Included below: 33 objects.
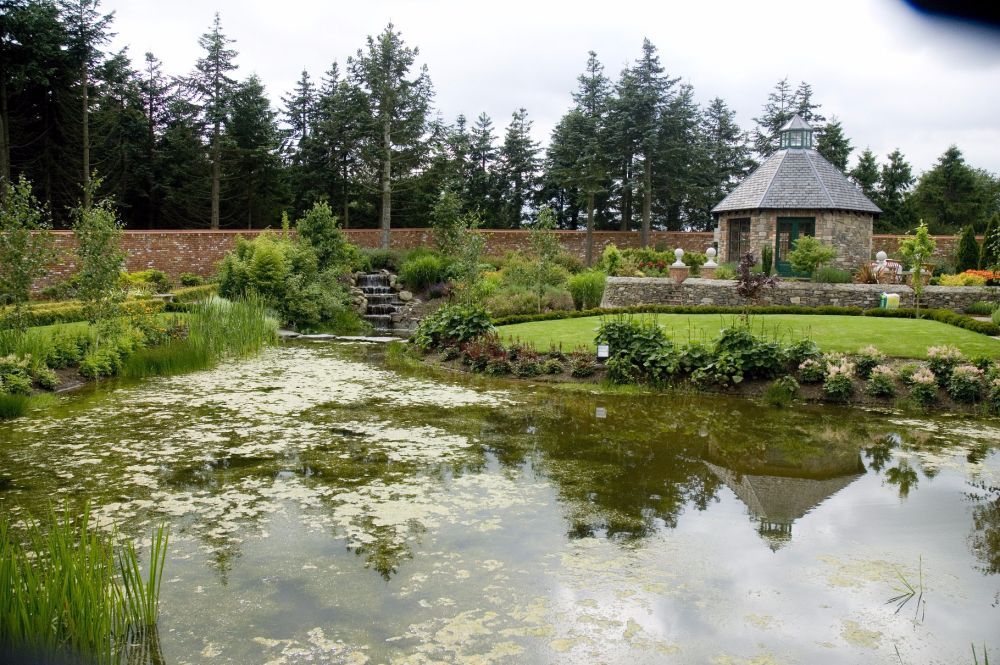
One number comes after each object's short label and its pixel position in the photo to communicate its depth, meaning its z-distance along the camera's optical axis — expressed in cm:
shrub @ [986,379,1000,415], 962
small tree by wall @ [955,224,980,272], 2341
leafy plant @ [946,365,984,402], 984
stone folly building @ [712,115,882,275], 2350
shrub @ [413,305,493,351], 1434
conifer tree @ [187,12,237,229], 3083
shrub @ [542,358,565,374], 1234
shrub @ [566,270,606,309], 1945
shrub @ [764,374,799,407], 1045
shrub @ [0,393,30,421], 870
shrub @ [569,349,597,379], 1203
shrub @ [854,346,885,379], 1069
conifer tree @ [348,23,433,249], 2997
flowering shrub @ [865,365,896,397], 1025
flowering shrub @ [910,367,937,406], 994
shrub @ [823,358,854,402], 1034
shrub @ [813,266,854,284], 1922
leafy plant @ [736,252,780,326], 1497
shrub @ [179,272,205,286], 2469
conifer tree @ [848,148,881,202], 3634
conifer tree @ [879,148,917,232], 3575
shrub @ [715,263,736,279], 2059
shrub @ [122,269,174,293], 2238
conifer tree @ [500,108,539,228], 3744
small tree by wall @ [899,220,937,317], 1499
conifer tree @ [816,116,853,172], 3625
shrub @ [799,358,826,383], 1070
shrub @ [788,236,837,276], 2042
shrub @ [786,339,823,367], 1100
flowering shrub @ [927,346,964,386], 1022
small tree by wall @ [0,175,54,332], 1130
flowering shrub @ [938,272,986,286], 1841
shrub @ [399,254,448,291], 2423
